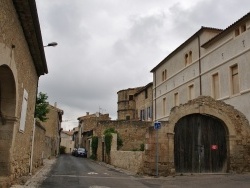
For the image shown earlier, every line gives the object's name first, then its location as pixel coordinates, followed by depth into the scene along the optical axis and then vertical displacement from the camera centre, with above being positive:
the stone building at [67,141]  60.35 -2.58
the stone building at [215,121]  11.39 +0.62
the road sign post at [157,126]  10.96 +0.28
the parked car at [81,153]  34.22 -3.12
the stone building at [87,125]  38.28 +1.16
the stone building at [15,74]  5.21 +1.41
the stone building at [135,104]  27.94 +3.82
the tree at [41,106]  22.48 +2.29
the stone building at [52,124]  34.32 +1.03
